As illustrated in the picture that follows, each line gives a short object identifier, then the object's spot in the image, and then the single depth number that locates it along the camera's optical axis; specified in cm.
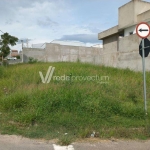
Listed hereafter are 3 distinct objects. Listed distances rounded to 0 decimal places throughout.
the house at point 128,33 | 1294
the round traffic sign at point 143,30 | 427
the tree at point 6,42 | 1720
